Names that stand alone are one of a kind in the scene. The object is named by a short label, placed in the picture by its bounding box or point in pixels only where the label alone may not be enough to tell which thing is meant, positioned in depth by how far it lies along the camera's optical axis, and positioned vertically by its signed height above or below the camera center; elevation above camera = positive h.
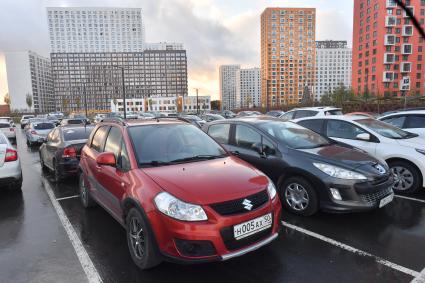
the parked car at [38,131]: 15.50 -1.16
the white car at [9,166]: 5.99 -1.16
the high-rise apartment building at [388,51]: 67.94 +12.06
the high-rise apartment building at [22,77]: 135.25 +15.24
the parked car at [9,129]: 16.62 -1.09
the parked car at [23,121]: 38.55 -1.50
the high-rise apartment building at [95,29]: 159.50 +43.59
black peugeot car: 4.25 -0.99
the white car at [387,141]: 5.59 -0.82
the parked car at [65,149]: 6.99 -0.96
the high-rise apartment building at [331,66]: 143.88 +18.16
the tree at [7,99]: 110.32 +4.26
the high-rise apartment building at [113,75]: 157.62 +17.93
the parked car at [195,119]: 20.79 -0.99
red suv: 2.86 -0.96
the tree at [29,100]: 108.19 +3.67
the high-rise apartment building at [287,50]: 130.75 +24.39
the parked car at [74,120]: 22.19 -0.85
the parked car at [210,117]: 26.18 -1.05
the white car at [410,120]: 7.72 -0.51
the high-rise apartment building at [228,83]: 157.75 +12.44
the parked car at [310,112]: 12.09 -0.35
